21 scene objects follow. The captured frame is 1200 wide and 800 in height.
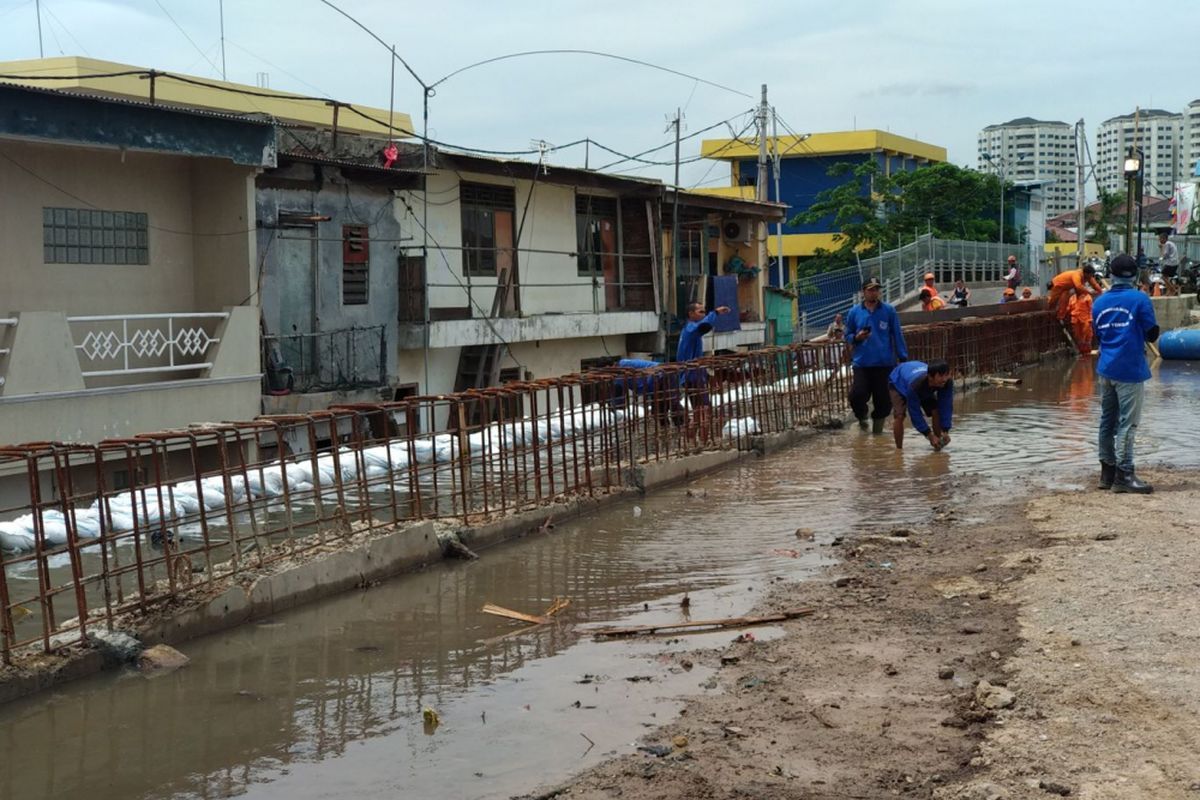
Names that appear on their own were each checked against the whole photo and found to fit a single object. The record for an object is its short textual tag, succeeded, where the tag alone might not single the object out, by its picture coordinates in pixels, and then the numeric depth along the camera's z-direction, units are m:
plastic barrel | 27.59
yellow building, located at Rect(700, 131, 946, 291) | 55.59
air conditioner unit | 34.38
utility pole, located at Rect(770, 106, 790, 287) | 38.19
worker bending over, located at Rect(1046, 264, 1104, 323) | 25.55
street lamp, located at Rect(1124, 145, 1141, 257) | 31.47
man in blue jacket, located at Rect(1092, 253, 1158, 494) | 10.36
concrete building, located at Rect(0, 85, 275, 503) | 14.29
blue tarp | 31.02
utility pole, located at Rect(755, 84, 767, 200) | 36.47
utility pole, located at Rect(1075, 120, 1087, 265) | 51.31
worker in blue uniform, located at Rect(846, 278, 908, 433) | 14.99
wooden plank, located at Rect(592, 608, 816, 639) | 7.39
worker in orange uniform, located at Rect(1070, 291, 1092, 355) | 27.95
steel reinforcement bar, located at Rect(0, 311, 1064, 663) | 7.11
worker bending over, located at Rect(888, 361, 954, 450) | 13.52
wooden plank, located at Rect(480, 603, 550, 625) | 7.86
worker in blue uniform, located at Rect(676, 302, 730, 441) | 13.85
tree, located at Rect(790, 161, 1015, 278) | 46.44
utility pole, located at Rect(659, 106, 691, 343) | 27.52
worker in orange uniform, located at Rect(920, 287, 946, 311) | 29.28
